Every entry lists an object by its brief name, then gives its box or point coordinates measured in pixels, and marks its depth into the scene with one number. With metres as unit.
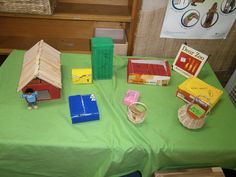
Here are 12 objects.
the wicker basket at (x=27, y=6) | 1.12
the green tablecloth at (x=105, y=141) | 0.87
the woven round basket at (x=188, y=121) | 0.94
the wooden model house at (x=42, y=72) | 0.96
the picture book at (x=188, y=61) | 1.18
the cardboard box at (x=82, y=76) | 1.11
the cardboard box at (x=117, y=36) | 1.35
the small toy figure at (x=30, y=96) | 0.94
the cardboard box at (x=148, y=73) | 1.13
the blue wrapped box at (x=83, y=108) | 0.93
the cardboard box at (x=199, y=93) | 1.00
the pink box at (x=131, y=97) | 1.04
